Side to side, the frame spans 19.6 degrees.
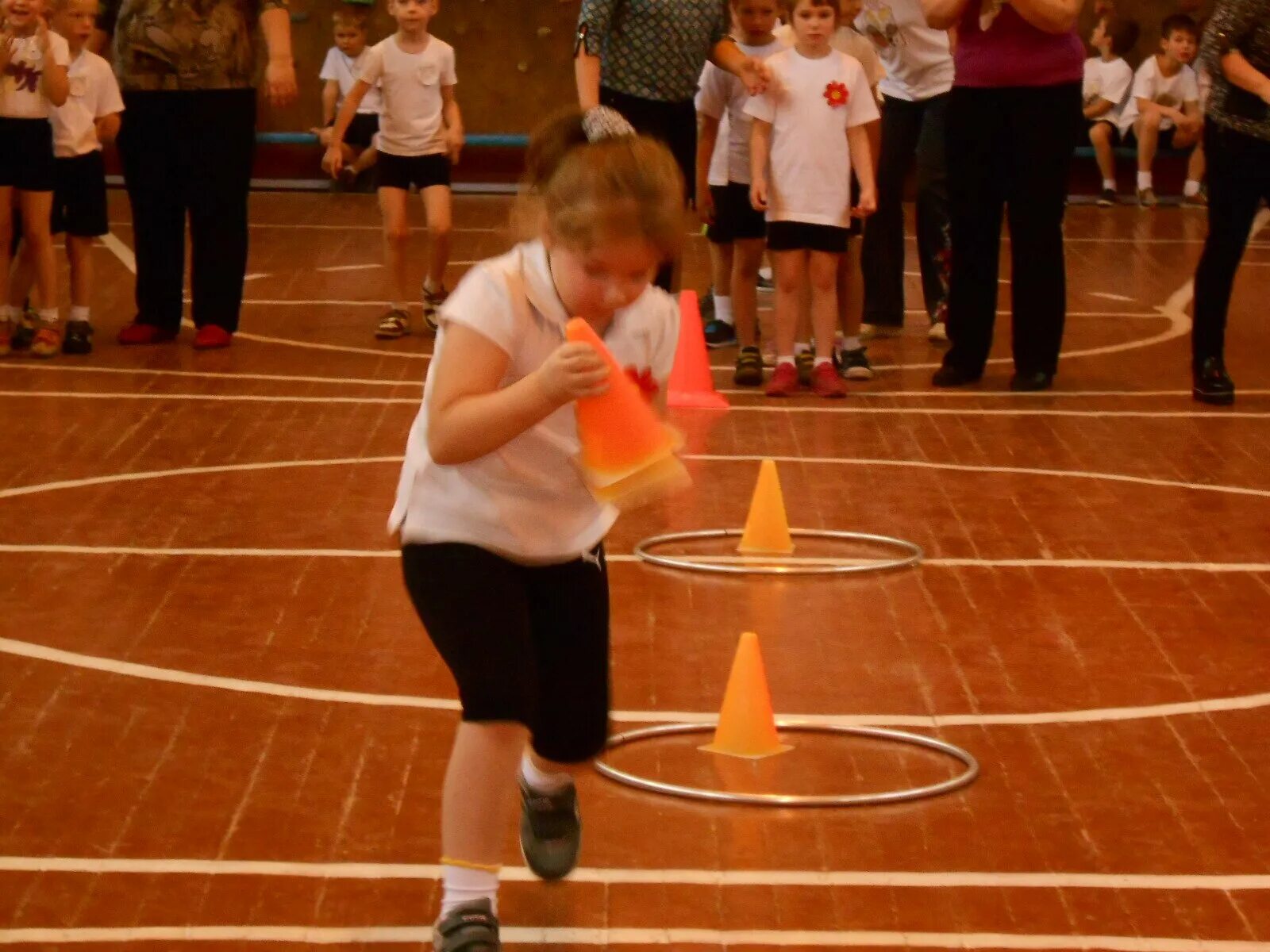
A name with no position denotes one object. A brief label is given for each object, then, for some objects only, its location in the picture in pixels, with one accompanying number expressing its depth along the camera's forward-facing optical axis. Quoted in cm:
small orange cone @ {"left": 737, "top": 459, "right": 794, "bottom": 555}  1135
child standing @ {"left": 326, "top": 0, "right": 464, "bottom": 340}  1816
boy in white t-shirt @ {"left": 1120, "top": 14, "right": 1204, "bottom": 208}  3126
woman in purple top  1520
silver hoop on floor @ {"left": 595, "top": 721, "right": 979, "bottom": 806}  768
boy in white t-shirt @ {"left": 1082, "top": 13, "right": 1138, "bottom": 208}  3169
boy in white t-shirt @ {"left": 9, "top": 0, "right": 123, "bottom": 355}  1707
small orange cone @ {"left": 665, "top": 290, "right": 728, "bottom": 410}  1545
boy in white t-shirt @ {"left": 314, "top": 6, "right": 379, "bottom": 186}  3144
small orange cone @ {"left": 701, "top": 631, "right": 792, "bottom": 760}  831
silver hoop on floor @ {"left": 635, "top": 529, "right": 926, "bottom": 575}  1095
